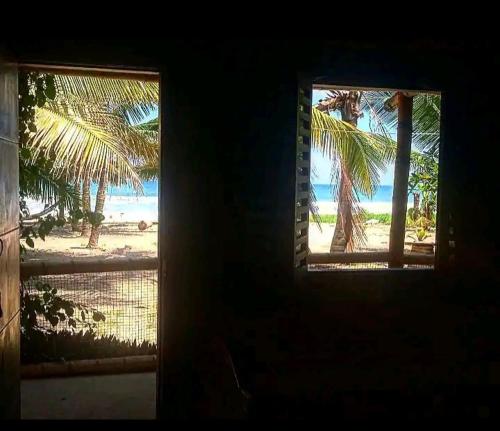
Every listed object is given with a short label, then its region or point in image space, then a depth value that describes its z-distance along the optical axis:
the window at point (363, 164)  2.30
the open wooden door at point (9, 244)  1.72
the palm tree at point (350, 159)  6.06
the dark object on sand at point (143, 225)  16.34
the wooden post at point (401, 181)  3.95
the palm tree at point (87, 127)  4.60
